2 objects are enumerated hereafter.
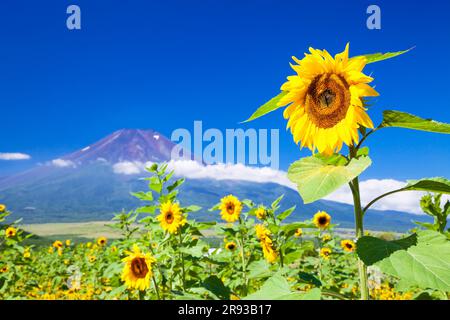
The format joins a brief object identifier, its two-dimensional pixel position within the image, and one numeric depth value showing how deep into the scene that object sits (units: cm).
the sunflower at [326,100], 139
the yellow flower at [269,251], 354
